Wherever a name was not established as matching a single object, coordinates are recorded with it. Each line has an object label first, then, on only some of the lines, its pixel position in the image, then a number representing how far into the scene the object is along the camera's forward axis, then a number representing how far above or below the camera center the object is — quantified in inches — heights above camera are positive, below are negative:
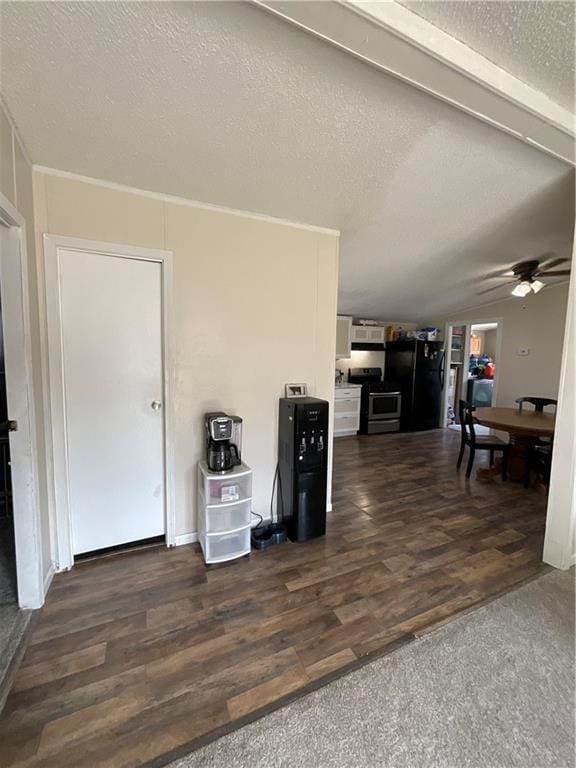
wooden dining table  131.1 -26.8
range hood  237.1 +8.4
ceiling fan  138.1 +39.4
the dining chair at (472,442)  148.5 -38.6
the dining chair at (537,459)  140.4 -42.7
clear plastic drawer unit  85.5 -42.7
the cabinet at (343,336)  218.1 +13.9
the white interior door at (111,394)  81.3 -11.3
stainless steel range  222.5 -34.0
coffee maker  87.1 -24.1
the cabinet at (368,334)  233.0 +17.2
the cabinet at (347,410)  216.5 -36.3
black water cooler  94.3 -32.5
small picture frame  105.0 -11.1
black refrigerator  228.4 -14.8
